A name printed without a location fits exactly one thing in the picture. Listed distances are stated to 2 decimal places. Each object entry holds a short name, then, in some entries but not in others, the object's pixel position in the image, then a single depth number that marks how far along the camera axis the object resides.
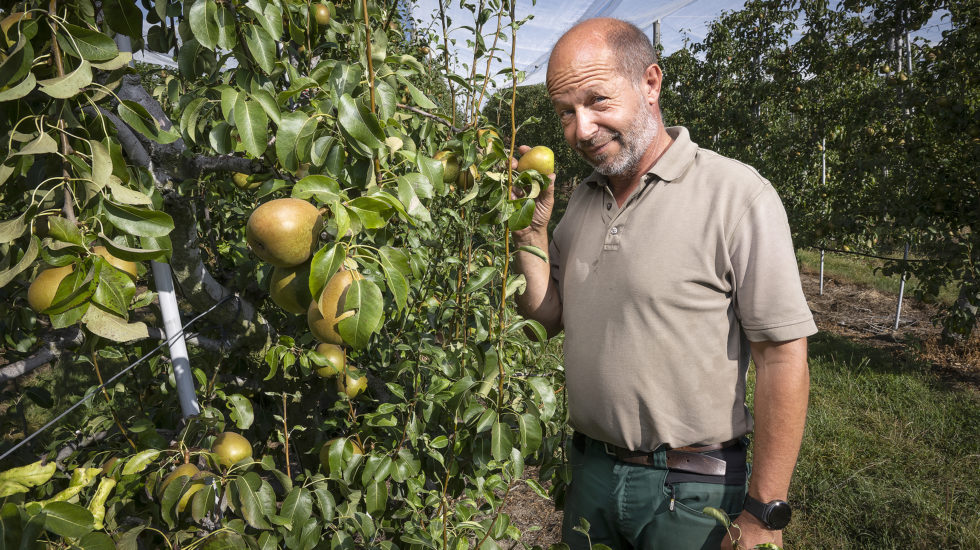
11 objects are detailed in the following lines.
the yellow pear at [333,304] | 0.88
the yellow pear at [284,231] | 0.90
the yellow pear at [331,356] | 1.62
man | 1.34
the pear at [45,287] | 0.86
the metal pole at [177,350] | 1.32
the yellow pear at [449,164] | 1.36
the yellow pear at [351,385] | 1.63
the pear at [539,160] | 1.48
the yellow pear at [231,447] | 1.39
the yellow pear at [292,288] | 1.01
